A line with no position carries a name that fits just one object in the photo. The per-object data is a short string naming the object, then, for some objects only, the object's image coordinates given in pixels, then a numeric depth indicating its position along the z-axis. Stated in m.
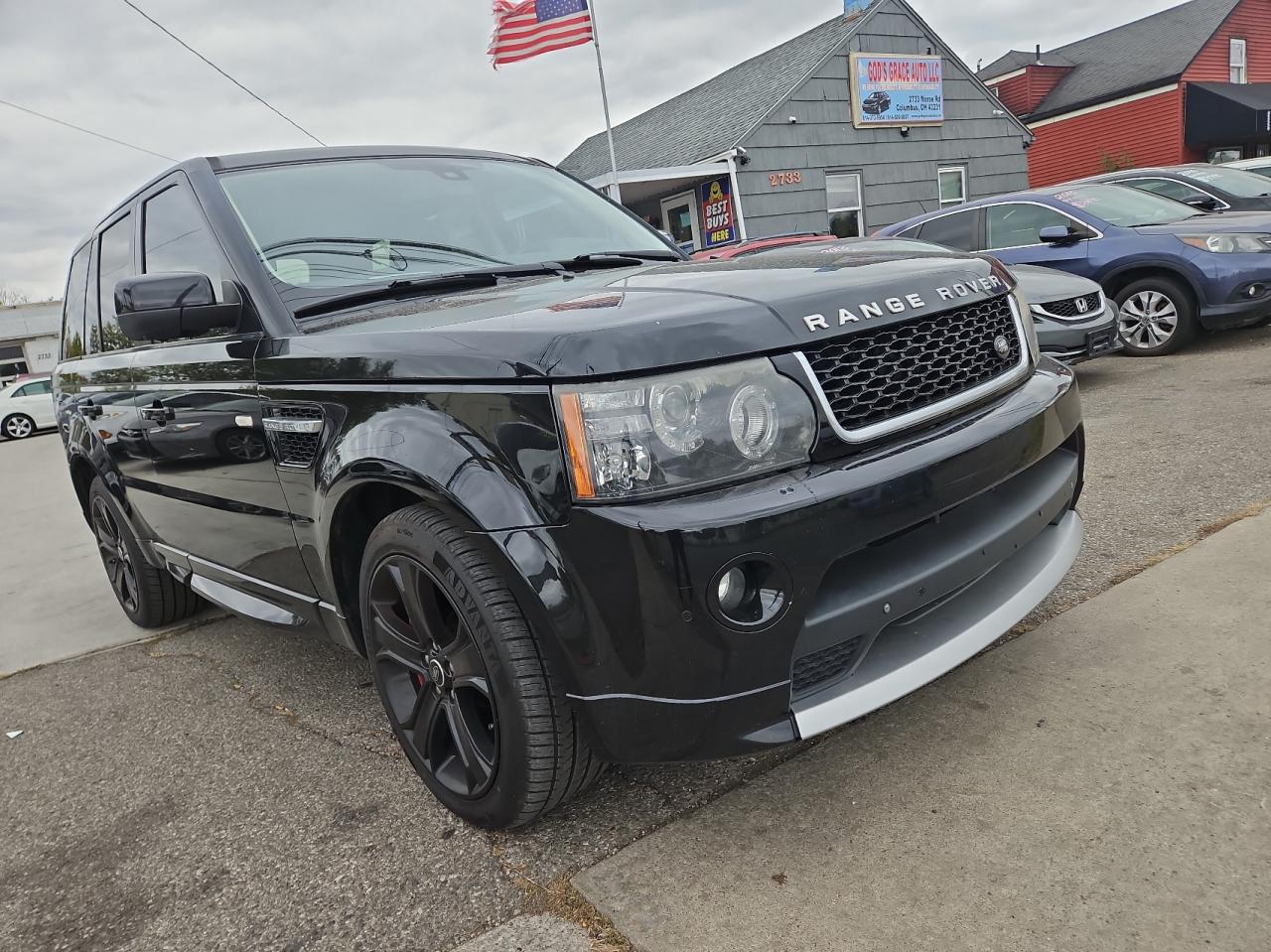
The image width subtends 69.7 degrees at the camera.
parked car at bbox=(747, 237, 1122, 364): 6.09
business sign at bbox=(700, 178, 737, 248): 15.49
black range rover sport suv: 1.65
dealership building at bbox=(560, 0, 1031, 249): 15.54
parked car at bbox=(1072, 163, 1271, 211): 8.27
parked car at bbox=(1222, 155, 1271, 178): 11.70
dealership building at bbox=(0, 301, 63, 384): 35.28
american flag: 12.00
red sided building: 24.00
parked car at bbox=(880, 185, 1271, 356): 6.75
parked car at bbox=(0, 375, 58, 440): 20.33
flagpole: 12.49
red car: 8.92
